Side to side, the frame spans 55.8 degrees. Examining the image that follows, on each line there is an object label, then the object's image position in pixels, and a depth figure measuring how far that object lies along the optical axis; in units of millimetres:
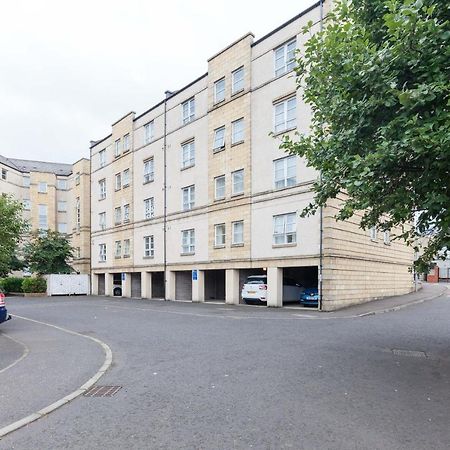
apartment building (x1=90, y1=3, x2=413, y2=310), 21375
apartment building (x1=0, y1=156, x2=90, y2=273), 61344
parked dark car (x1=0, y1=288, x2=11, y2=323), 12031
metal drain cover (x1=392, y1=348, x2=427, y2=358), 8906
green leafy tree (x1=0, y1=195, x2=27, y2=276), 15270
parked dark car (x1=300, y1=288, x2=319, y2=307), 20969
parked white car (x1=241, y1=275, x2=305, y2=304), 22406
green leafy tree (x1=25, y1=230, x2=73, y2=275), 40906
